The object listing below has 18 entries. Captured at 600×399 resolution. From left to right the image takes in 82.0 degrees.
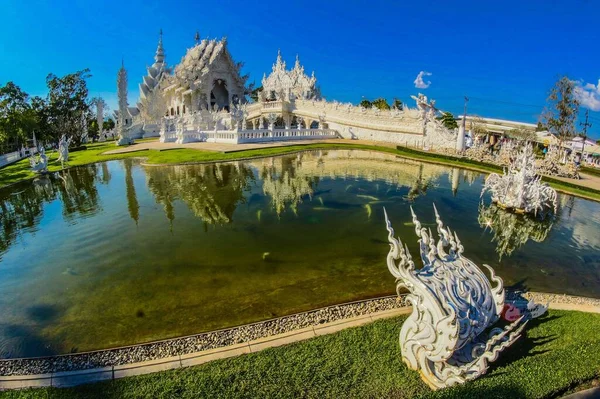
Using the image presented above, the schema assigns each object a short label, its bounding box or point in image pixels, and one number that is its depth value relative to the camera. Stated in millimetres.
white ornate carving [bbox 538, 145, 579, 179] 25109
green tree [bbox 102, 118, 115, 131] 78488
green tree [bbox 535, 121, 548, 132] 55806
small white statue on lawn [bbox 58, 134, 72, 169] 25017
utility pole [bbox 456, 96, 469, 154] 31028
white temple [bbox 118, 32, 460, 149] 34312
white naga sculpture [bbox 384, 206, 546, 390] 4922
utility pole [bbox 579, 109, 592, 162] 38550
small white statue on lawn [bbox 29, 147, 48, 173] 22750
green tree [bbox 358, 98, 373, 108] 70750
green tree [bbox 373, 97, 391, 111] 68756
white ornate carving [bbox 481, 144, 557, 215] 14922
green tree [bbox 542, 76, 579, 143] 35656
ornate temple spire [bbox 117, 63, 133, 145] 46344
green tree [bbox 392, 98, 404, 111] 66000
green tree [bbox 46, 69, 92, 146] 45038
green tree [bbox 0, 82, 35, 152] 34122
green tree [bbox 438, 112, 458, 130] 58619
